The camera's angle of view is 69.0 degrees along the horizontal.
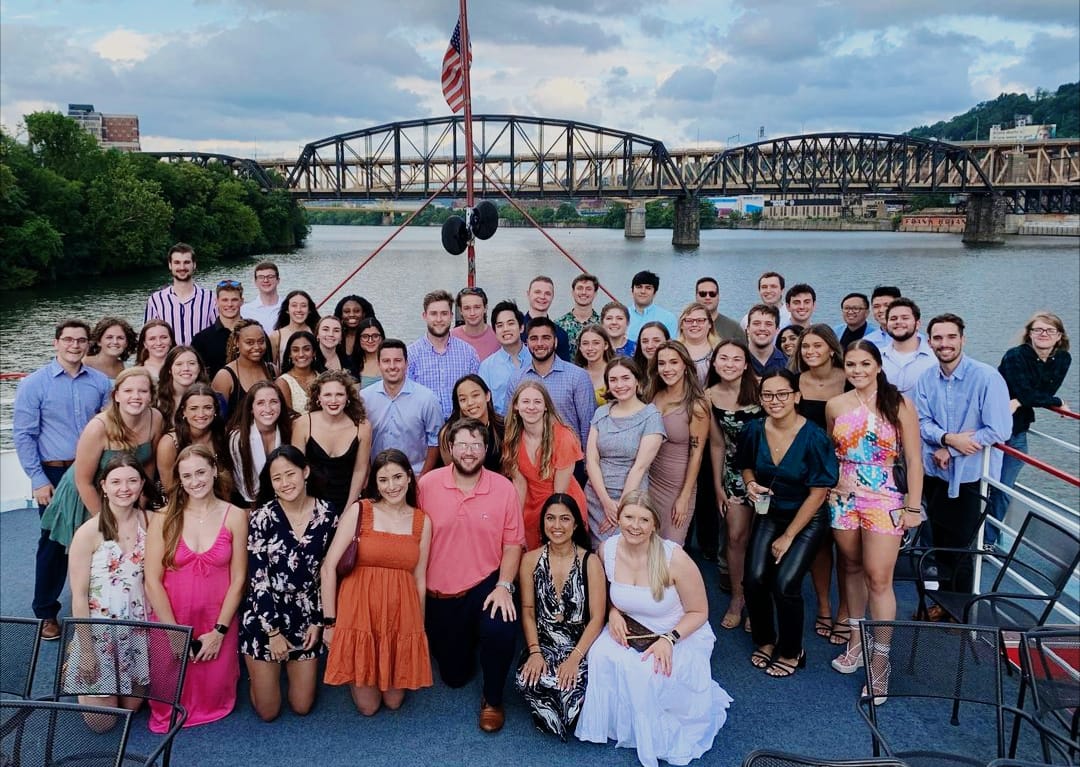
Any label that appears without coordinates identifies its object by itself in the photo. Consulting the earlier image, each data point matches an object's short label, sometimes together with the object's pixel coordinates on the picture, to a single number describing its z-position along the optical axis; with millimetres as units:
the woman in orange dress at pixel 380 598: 3232
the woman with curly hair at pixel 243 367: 4176
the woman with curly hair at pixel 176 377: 3846
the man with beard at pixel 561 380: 4223
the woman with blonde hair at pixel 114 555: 3125
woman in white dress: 3039
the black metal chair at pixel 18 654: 2627
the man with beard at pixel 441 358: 4625
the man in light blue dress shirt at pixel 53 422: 3943
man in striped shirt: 5379
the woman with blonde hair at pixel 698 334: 4457
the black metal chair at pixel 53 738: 2199
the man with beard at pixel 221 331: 4926
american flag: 8320
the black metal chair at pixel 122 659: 2658
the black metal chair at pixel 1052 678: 2432
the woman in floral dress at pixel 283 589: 3205
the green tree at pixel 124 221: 34750
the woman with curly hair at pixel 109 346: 4312
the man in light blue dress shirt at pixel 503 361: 4605
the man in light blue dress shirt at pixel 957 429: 3793
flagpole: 7223
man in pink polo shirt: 3324
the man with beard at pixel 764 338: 4543
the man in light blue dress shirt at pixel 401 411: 3979
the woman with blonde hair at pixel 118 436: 3547
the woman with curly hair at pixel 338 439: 3658
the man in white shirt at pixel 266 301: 5598
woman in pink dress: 3141
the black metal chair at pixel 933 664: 2598
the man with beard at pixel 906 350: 4371
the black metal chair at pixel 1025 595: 3092
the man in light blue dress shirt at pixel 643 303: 5703
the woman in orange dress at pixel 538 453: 3688
